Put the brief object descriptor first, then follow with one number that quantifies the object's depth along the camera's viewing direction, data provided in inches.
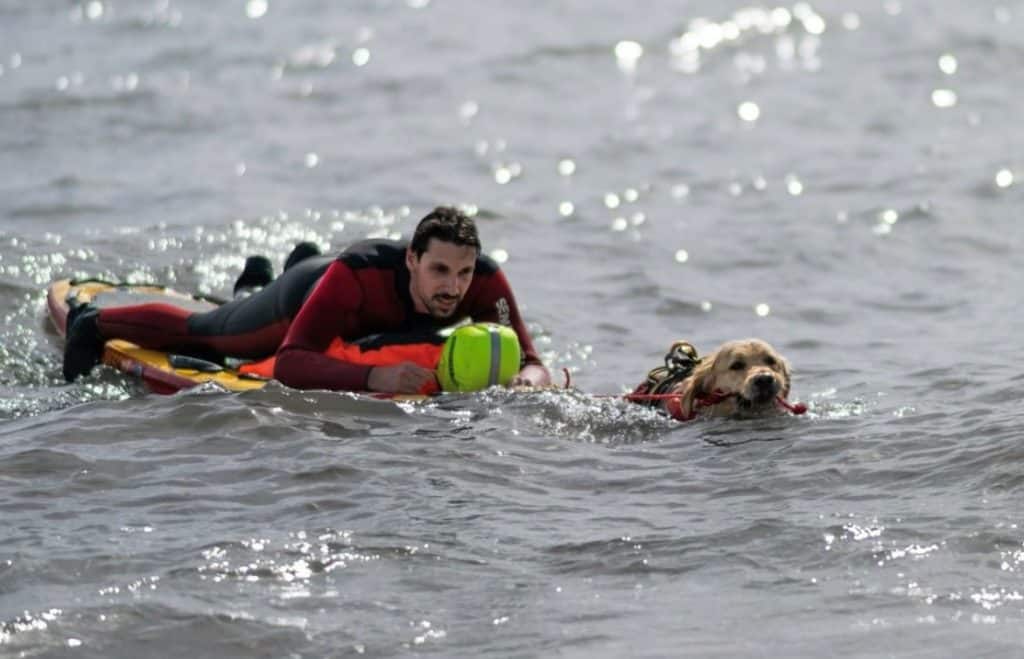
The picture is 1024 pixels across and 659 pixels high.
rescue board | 681.7
